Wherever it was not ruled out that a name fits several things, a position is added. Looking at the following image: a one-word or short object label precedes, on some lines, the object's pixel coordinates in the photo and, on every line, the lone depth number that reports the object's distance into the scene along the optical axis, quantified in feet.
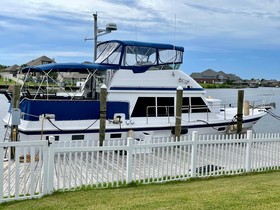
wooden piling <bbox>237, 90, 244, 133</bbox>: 54.28
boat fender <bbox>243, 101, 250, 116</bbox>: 60.39
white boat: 44.39
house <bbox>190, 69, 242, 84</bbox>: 400.67
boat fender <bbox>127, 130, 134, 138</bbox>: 47.09
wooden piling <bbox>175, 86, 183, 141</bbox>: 46.55
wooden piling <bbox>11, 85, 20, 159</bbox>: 41.24
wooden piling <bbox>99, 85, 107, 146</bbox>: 42.14
